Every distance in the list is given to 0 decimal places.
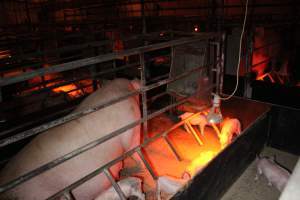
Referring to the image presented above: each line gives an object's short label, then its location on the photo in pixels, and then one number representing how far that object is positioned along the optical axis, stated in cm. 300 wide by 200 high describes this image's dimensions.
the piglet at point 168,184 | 266
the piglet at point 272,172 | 286
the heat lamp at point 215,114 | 272
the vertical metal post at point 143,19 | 410
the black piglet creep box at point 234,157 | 232
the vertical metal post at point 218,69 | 316
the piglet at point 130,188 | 252
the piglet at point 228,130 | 343
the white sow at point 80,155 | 225
